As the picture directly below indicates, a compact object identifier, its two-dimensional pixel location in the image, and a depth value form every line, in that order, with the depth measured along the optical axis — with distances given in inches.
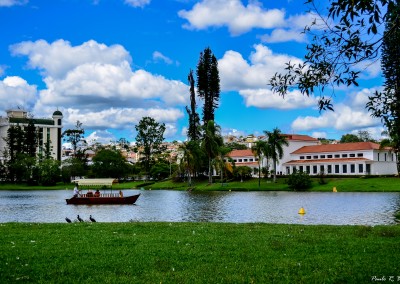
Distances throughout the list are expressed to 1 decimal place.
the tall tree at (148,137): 4374.0
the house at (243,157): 4329.5
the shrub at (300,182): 2817.4
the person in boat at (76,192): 1903.8
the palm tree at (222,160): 3154.5
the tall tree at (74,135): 4990.2
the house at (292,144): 4003.4
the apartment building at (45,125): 5693.9
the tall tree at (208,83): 3715.6
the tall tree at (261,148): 3198.3
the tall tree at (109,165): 4320.9
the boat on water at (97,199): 1898.4
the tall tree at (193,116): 3762.3
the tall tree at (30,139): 4682.6
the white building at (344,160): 3430.1
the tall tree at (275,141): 3225.9
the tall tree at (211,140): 3280.0
